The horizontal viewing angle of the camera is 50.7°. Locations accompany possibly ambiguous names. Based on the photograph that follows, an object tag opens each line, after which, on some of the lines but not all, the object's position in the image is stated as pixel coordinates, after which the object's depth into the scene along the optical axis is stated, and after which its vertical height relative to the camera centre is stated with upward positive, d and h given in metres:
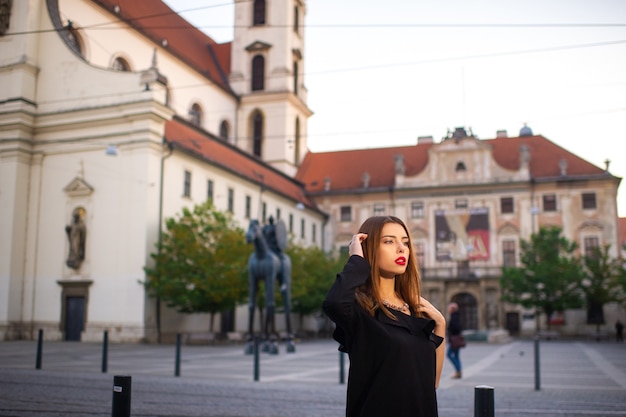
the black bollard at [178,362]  14.12 -1.49
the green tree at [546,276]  44.94 +1.44
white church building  31.41 +5.86
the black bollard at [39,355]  14.69 -1.44
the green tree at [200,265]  29.94 +1.23
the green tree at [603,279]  45.38 +1.30
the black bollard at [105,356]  14.30 -1.40
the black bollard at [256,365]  13.10 -1.45
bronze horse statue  20.44 +0.91
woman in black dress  3.12 -0.15
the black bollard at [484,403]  3.39 -0.54
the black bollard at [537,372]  12.28 -1.40
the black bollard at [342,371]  12.62 -1.49
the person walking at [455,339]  14.92 -0.99
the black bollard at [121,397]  3.84 -0.61
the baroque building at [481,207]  50.06 +7.04
